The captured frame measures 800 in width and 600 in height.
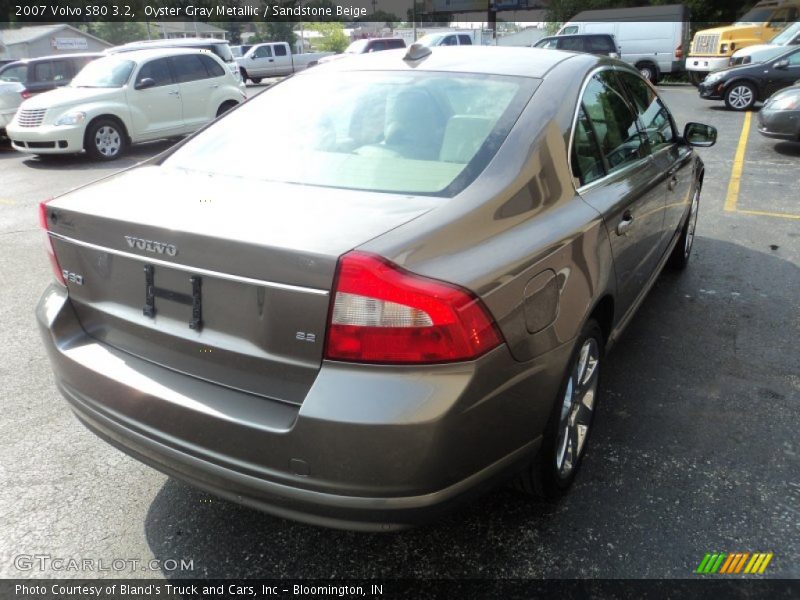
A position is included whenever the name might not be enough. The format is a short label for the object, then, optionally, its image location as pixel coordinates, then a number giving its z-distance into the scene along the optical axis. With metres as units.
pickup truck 29.19
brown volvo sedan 1.80
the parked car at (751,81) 13.49
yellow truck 19.17
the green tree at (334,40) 50.44
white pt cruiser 10.50
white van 22.23
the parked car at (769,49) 15.01
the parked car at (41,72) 13.25
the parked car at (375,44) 24.44
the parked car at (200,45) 17.25
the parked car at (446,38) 24.92
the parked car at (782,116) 9.44
